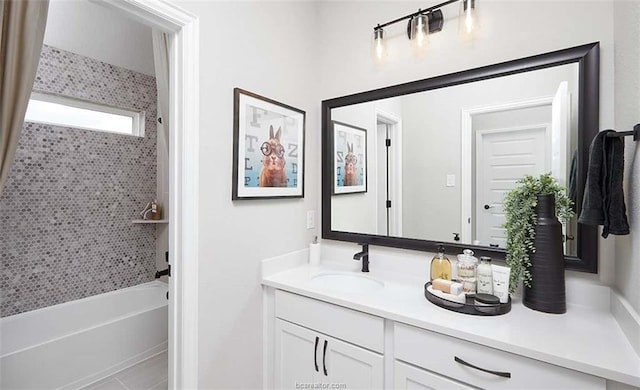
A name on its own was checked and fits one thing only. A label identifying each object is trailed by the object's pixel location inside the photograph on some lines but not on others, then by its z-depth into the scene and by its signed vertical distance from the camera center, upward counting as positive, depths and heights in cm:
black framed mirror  123 +23
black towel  96 +3
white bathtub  183 -109
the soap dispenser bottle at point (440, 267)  139 -36
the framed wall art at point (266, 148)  147 +26
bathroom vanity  88 -54
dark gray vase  114 -28
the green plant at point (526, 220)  118 -11
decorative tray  112 -46
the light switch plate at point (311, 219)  196 -18
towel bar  88 +19
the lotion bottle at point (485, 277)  123 -37
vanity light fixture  143 +92
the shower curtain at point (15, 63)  82 +39
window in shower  236 +73
